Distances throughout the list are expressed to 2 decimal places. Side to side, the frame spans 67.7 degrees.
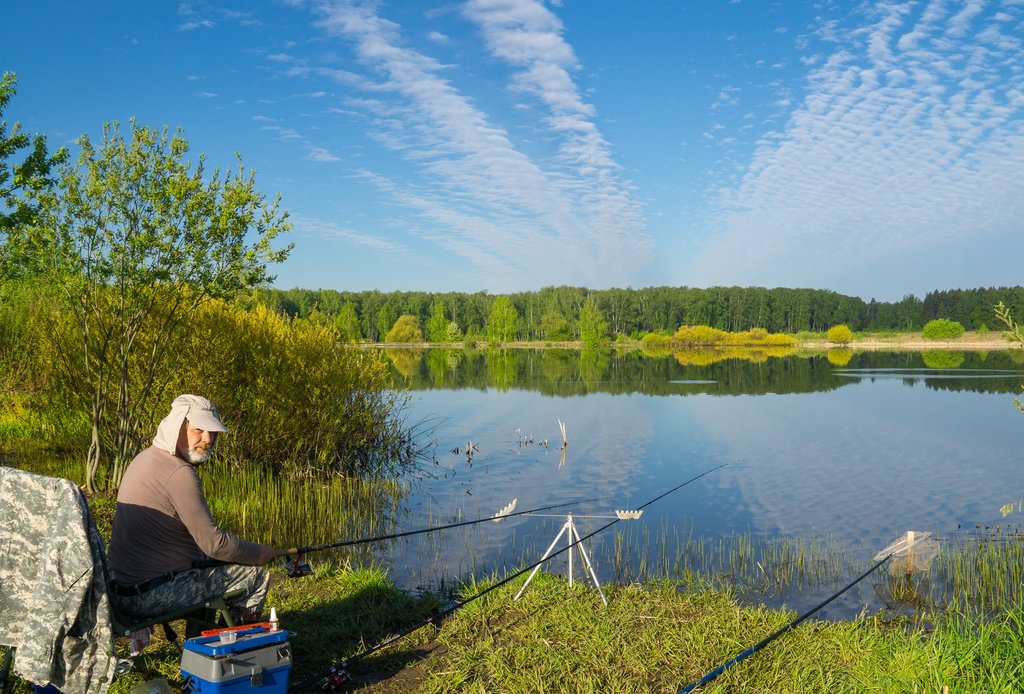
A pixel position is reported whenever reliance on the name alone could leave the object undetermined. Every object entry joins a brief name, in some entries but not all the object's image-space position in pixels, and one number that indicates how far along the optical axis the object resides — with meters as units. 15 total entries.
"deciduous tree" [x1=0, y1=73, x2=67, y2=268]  10.98
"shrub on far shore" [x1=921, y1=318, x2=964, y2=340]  108.06
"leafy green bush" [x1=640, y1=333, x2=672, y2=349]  116.56
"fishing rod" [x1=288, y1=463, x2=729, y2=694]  4.49
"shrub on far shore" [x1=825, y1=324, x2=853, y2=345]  111.94
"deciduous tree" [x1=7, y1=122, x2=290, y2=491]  9.98
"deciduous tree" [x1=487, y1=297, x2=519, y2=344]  113.69
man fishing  4.12
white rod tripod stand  6.28
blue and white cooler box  3.52
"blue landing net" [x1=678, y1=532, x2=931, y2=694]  4.38
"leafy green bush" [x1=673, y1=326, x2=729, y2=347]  116.00
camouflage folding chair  3.50
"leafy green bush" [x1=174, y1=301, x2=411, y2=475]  12.66
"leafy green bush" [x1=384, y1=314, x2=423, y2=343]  116.38
